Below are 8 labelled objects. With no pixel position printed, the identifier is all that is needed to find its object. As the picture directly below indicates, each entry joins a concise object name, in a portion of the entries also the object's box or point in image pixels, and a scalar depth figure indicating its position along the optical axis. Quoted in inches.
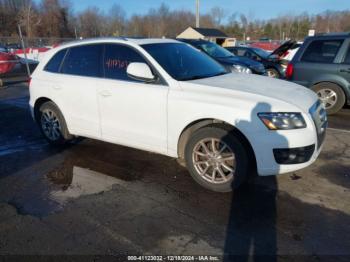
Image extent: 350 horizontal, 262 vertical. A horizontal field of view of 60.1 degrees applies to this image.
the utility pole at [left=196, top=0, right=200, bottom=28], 919.2
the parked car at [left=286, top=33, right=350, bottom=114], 268.4
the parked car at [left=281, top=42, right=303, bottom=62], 533.4
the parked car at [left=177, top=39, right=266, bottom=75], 375.9
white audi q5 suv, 129.9
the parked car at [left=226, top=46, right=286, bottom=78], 511.2
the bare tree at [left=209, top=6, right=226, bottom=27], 3474.4
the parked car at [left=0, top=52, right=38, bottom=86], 544.7
